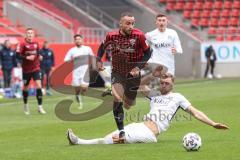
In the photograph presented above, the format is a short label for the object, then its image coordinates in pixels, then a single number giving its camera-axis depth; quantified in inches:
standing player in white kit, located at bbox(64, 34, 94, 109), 915.4
